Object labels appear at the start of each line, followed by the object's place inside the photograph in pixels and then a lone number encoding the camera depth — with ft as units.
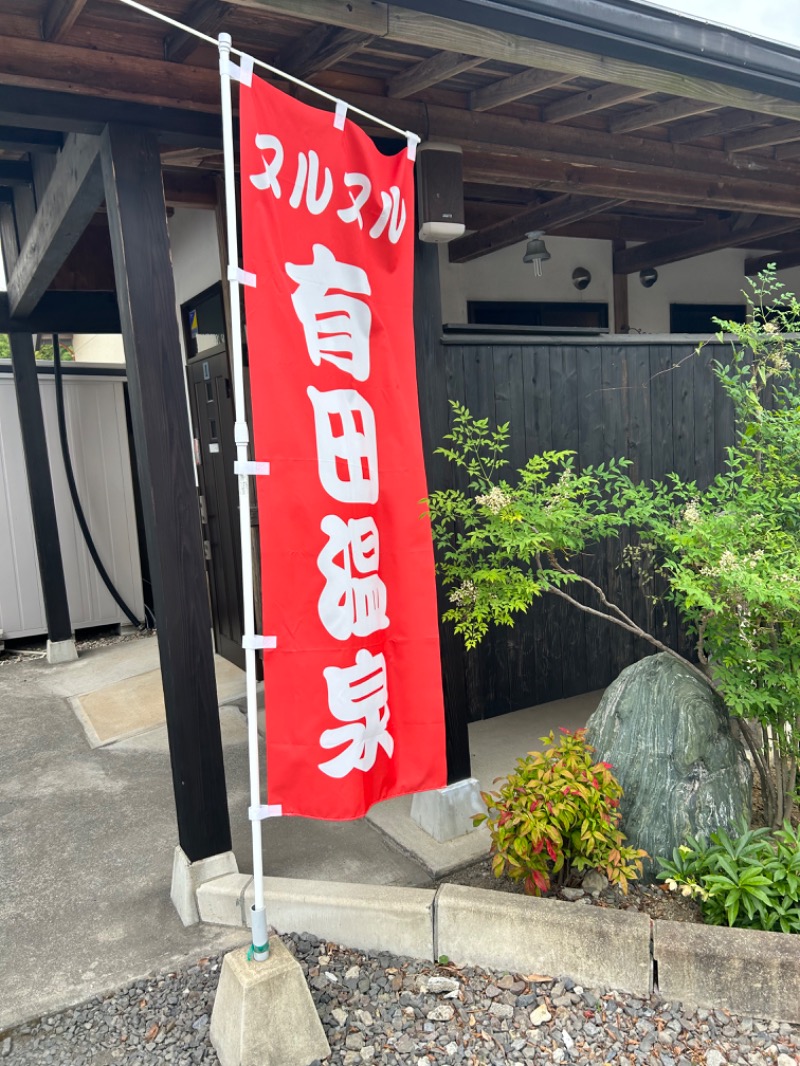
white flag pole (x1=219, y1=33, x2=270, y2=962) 7.66
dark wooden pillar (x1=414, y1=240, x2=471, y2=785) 11.48
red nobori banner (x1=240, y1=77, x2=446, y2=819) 8.32
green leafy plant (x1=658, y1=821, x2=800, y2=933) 8.68
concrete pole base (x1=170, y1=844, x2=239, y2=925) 9.93
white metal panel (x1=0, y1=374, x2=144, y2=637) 23.22
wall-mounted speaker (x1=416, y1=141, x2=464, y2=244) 10.89
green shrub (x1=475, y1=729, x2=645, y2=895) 9.12
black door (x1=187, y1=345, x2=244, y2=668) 17.81
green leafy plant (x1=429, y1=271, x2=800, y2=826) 9.47
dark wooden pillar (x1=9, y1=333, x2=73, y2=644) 21.76
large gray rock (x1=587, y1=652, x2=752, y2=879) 10.05
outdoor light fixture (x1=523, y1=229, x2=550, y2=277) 21.42
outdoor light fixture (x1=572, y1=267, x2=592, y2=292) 24.59
